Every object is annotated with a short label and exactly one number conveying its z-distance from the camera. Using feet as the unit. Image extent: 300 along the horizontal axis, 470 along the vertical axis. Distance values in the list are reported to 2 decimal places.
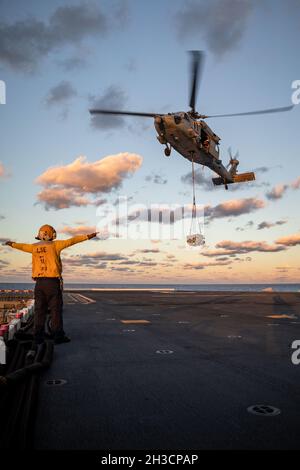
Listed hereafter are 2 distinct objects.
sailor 25.77
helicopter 72.59
